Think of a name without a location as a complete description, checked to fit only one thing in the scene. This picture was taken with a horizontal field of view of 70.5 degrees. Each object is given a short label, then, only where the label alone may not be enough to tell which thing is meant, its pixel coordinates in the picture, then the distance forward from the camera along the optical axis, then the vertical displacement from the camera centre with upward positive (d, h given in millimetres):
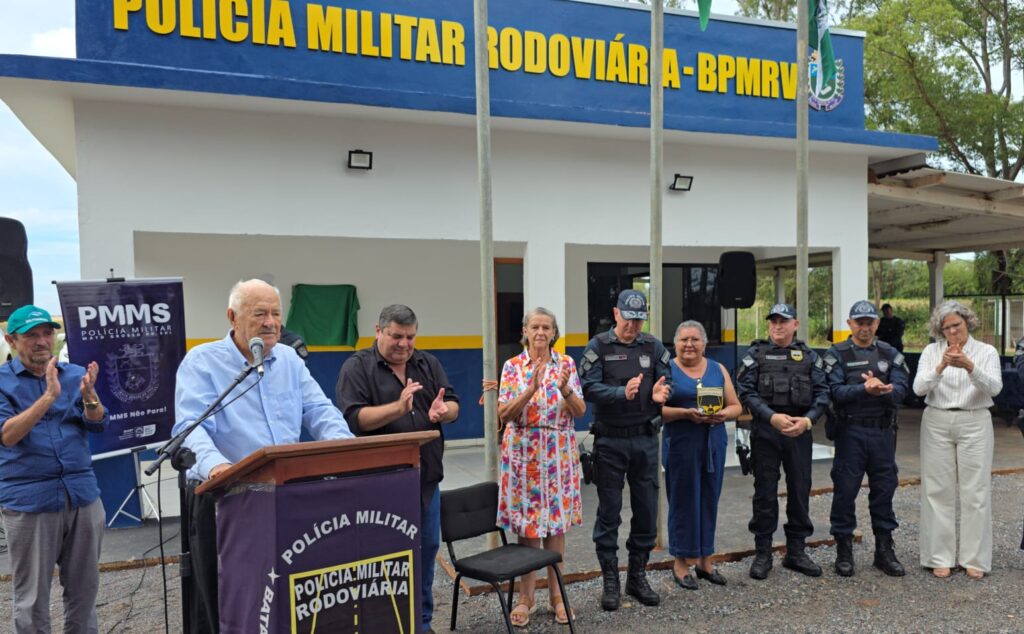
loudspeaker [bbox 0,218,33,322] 5012 +297
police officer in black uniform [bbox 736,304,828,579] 4758 -846
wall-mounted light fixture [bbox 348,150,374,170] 6375 +1301
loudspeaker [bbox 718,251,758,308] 7715 +221
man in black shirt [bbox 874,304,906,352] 12281 -511
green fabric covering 8531 -82
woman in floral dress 4074 -841
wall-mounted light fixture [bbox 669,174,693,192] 7535 +1227
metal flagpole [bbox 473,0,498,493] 4574 +556
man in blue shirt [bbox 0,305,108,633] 3264 -757
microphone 2617 -160
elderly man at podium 2701 -378
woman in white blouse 4773 -1002
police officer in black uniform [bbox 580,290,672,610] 4305 -780
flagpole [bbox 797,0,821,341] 5754 +1003
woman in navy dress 4570 -955
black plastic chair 3635 -1330
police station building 5758 +1502
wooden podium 2271 -763
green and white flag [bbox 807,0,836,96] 6438 +2387
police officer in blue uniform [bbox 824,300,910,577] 4797 -920
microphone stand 2520 -565
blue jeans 3708 -1235
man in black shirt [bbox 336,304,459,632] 3496 -458
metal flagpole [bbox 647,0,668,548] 5117 +979
